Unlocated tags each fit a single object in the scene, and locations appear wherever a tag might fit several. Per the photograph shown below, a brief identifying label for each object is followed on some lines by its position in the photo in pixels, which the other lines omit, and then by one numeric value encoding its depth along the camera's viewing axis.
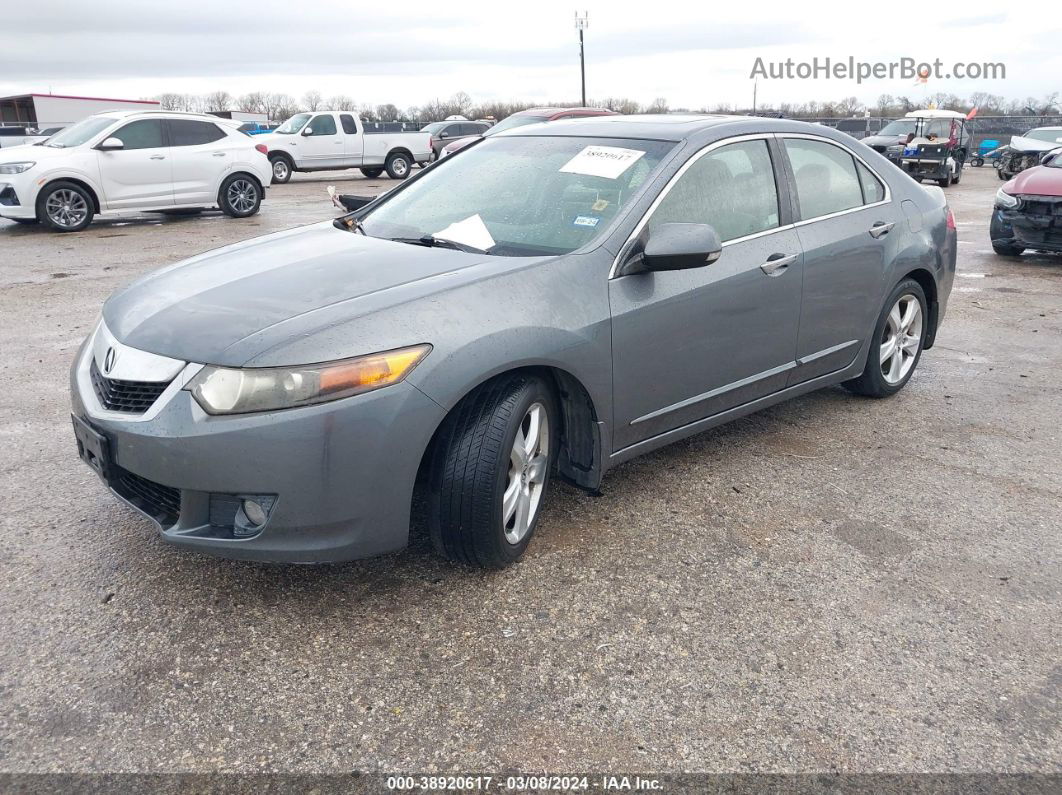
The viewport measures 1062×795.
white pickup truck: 22.30
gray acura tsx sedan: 2.70
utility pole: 43.00
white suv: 11.99
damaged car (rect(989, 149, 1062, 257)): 9.57
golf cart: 22.67
